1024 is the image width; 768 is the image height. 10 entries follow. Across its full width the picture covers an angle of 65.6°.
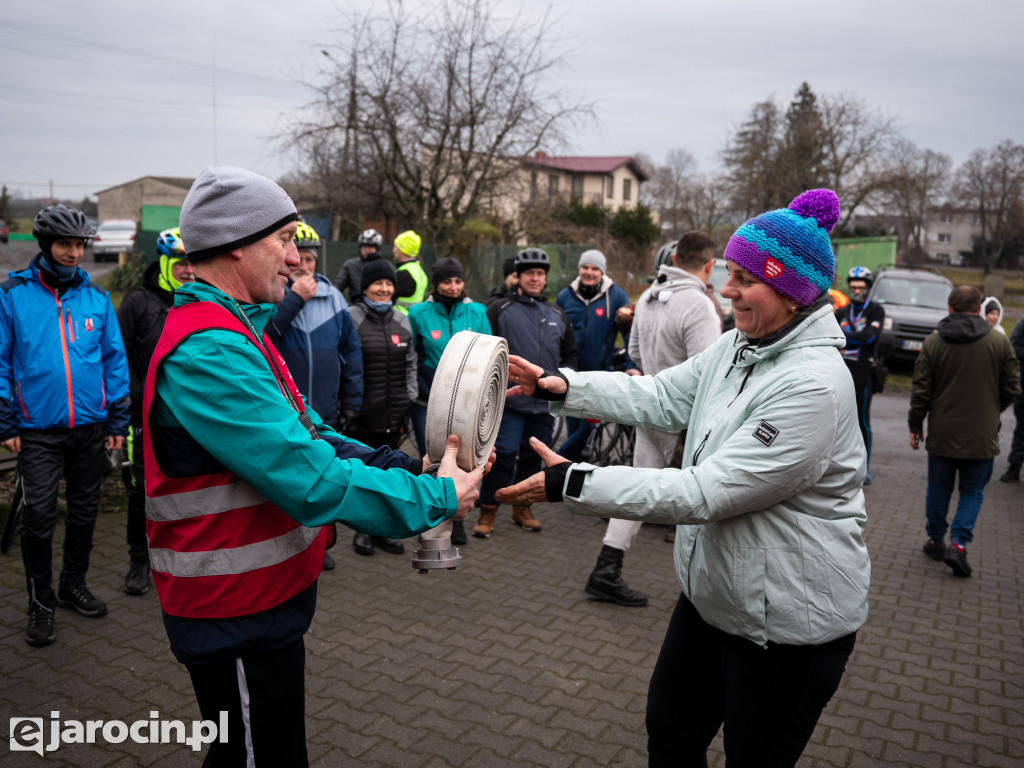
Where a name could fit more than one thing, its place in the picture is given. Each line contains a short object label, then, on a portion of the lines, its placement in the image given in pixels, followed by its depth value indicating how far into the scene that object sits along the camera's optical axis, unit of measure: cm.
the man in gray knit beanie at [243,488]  200
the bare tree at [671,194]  5297
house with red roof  6809
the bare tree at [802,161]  4341
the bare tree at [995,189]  5862
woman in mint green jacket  235
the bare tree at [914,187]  4459
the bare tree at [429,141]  2164
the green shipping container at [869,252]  3450
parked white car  3769
